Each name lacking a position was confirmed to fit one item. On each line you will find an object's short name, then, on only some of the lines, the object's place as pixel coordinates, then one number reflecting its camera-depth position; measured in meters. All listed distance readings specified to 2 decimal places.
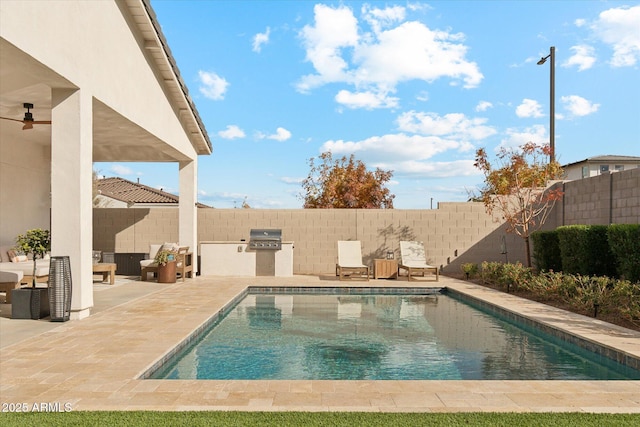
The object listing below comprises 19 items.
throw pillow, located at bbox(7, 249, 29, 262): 11.16
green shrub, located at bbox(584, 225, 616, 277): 9.82
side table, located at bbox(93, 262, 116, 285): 10.94
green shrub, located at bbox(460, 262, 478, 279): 13.62
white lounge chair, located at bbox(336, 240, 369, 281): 13.38
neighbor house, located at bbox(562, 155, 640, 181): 43.00
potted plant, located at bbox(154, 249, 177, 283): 12.05
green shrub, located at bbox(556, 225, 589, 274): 10.11
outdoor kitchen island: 14.12
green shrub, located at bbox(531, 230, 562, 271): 11.60
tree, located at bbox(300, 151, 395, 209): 26.38
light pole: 17.77
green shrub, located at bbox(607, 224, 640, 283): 8.55
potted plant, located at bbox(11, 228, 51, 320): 7.25
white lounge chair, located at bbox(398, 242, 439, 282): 13.60
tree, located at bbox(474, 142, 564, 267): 13.40
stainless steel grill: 13.96
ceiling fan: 8.87
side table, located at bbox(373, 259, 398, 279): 13.80
